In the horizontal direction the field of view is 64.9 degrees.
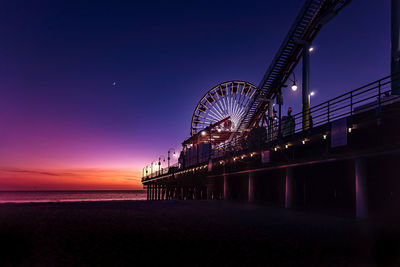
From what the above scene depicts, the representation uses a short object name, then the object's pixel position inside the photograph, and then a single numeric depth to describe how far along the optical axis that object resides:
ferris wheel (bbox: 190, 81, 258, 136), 55.06
